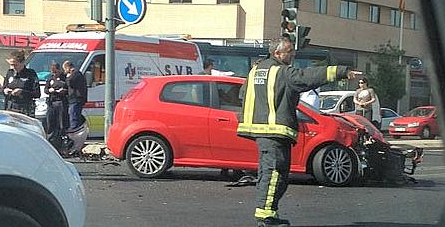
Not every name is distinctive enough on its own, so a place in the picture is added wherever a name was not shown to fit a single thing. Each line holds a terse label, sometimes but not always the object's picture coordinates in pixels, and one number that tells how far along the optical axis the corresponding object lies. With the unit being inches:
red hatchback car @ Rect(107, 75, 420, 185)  403.2
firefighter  263.6
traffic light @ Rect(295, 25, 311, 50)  624.4
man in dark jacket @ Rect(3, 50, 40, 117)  460.1
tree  1324.7
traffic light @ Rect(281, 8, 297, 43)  619.8
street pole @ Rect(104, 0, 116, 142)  553.9
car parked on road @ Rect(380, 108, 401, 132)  1166.3
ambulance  727.1
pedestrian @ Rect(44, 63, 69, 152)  498.3
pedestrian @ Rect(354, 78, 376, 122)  596.7
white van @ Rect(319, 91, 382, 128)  896.3
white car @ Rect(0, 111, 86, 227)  165.0
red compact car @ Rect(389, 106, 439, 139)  1040.8
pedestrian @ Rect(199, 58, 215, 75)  573.8
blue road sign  553.0
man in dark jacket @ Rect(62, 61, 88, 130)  519.8
